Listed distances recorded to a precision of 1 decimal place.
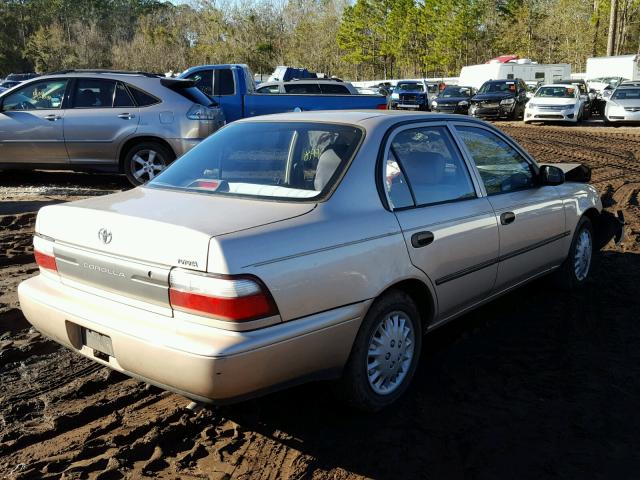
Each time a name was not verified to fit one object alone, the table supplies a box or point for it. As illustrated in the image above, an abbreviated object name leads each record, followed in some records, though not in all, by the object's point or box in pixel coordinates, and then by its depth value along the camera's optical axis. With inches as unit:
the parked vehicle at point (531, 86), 1290.6
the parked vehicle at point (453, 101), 1180.5
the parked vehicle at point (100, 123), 375.2
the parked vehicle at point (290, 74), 963.0
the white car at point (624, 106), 899.4
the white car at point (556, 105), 947.3
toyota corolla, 110.9
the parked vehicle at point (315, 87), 644.7
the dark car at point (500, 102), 1075.9
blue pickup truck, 446.0
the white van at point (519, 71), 1519.4
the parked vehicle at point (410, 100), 1203.4
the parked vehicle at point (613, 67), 1401.3
